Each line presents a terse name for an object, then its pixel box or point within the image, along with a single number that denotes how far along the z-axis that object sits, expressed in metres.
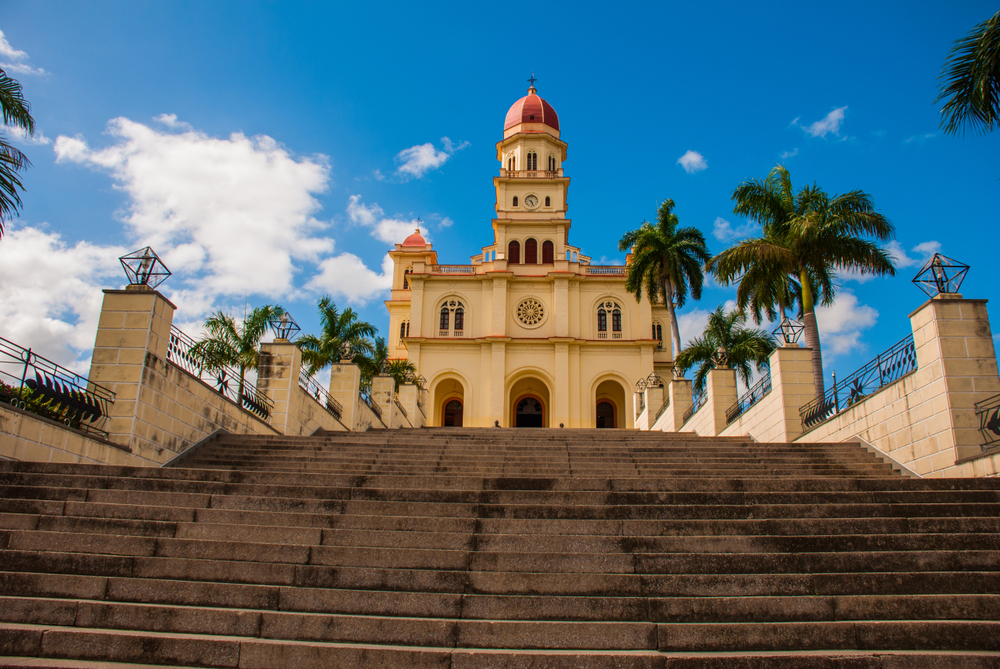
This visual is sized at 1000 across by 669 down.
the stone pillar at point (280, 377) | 14.21
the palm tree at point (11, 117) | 8.81
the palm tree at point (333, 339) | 26.58
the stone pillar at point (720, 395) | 16.41
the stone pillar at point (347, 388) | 18.09
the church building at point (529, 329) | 35.12
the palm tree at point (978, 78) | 7.82
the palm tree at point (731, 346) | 28.47
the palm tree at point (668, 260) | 28.36
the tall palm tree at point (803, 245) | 16.25
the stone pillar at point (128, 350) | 9.08
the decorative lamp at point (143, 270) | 9.81
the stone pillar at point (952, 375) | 8.45
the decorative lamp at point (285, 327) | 14.69
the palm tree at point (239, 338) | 22.98
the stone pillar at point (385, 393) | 22.64
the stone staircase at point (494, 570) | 4.23
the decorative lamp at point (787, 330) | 13.66
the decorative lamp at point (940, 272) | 9.20
